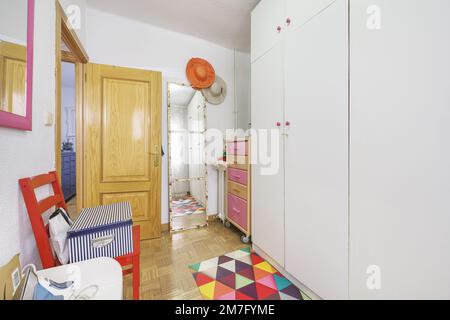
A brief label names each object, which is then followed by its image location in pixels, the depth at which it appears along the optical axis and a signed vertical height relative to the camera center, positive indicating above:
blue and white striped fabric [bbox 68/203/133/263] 0.94 -0.41
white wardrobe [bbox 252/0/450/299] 0.75 +0.07
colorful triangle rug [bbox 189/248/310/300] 1.36 -0.98
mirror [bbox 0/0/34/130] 0.72 +0.41
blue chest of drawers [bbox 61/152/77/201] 3.75 -0.36
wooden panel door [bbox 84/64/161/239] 2.04 +0.19
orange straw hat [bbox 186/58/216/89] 2.55 +1.17
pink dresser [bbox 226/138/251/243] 2.06 -0.32
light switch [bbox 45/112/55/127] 1.12 +0.24
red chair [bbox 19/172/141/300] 0.84 -0.32
